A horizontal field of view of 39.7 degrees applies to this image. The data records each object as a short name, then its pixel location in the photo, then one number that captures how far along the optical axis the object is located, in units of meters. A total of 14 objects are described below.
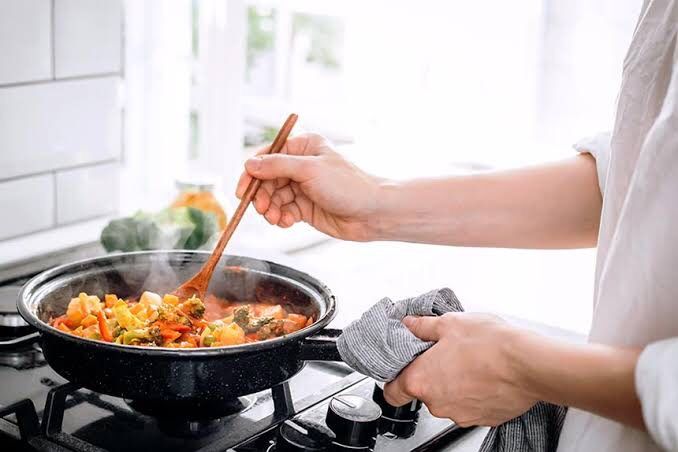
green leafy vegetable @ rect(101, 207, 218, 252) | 1.43
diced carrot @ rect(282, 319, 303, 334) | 1.09
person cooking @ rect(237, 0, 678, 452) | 0.80
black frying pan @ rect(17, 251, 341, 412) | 0.91
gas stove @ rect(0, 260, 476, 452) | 0.99
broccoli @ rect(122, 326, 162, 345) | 1.00
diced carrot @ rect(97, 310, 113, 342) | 1.03
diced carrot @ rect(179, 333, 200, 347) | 1.05
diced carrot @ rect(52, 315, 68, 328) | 1.07
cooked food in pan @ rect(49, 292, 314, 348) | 1.03
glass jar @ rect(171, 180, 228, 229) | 1.52
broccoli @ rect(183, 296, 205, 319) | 1.10
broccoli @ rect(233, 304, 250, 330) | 1.08
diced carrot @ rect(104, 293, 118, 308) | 1.12
